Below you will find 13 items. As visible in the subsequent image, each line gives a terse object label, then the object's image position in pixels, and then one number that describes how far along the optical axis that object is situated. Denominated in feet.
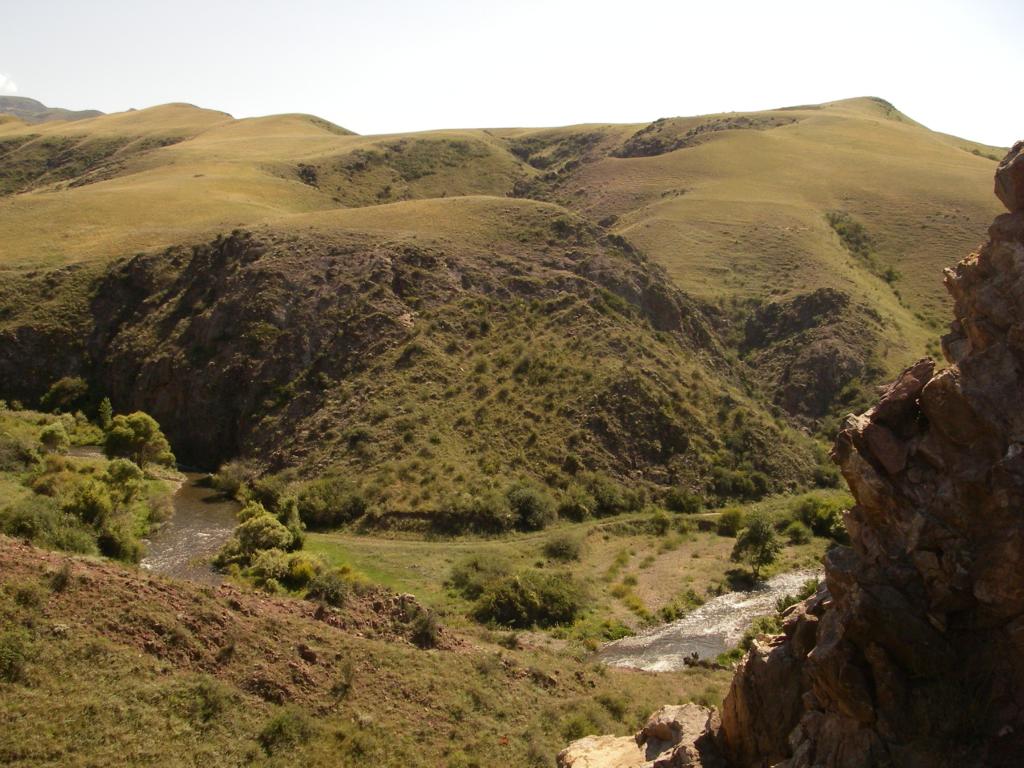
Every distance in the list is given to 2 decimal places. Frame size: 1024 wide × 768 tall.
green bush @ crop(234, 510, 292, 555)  135.24
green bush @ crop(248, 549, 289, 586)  122.42
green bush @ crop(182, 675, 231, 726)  69.87
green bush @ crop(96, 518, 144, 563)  120.67
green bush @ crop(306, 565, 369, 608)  104.12
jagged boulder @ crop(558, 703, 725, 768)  57.67
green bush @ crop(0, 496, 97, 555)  104.83
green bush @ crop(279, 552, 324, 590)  122.21
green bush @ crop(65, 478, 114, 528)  122.01
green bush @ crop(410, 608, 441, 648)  97.76
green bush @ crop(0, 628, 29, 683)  64.80
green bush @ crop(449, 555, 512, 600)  135.23
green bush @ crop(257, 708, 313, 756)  70.79
